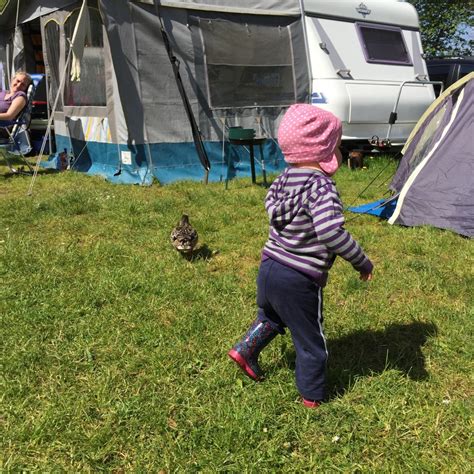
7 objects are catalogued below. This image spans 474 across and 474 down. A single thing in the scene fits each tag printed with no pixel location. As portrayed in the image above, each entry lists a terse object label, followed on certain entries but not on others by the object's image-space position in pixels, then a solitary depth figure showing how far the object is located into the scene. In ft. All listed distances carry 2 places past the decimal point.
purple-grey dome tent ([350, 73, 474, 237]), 15.65
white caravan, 24.97
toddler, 6.79
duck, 12.92
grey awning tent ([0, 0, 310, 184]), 21.42
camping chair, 23.48
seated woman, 22.93
